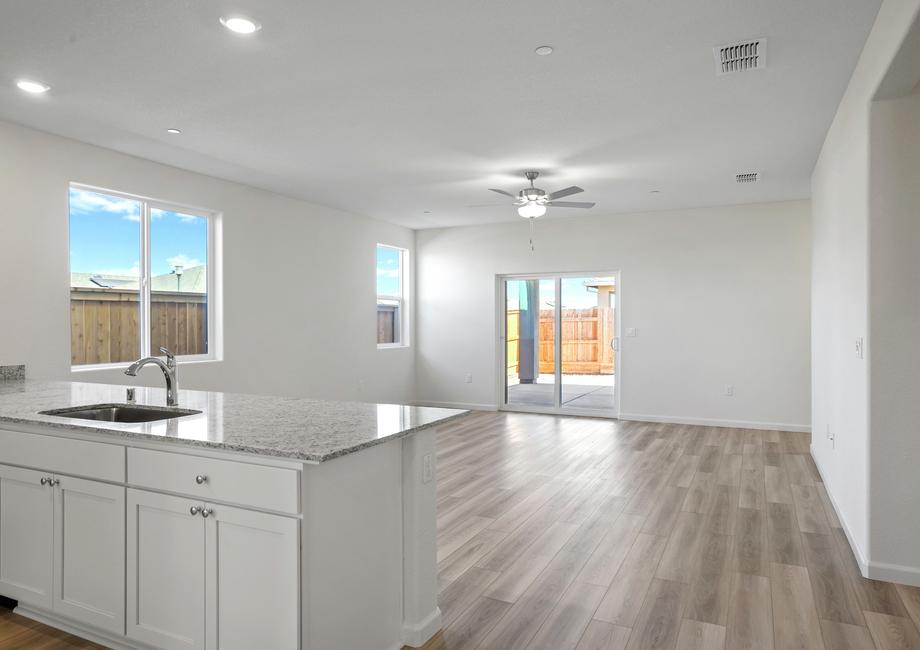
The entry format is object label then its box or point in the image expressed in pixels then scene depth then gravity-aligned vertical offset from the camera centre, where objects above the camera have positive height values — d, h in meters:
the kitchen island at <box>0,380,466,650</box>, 1.88 -0.71
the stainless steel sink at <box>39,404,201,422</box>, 2.79 -0.41
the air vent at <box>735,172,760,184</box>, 5.62 +1.40
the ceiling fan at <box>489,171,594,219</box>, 5.60 +1.16
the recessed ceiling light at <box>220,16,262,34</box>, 2.71 +1.38
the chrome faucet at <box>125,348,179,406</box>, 2.82 -0.24
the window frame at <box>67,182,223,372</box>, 5.08 +0.41
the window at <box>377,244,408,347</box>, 8.27 +0.41
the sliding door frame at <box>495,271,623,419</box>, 7.73 -0.34
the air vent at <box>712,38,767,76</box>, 2.99 +1.37
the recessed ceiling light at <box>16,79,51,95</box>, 3.40 +1.37
